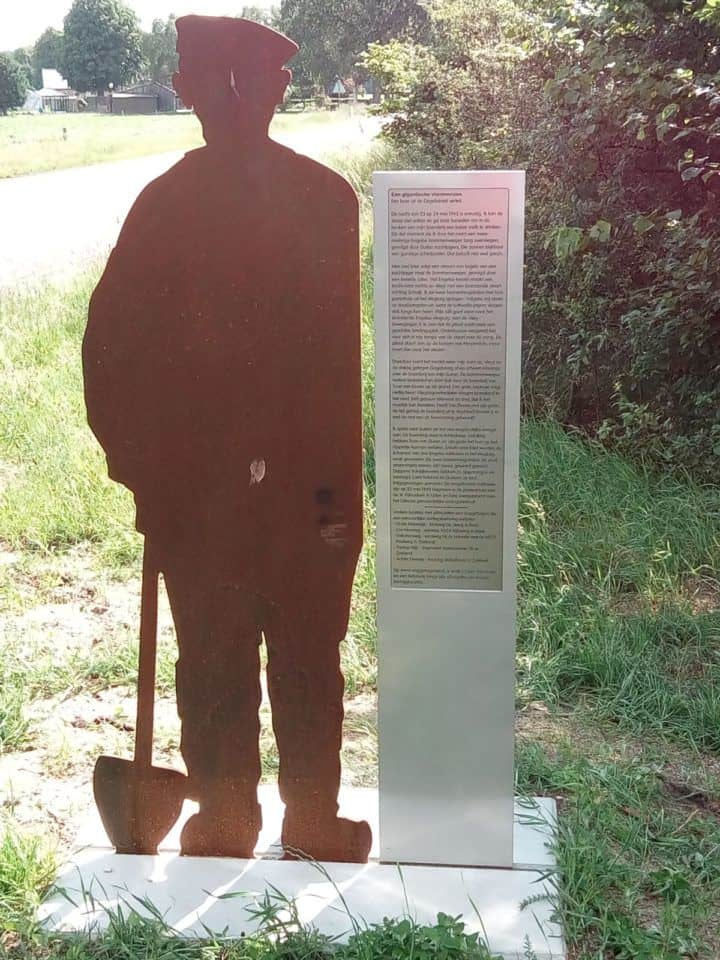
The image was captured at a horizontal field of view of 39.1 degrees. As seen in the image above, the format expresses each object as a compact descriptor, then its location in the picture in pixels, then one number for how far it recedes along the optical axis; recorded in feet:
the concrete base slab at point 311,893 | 7.32
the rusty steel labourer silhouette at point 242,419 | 7.09
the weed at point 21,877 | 7.52
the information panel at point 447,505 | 6.81
